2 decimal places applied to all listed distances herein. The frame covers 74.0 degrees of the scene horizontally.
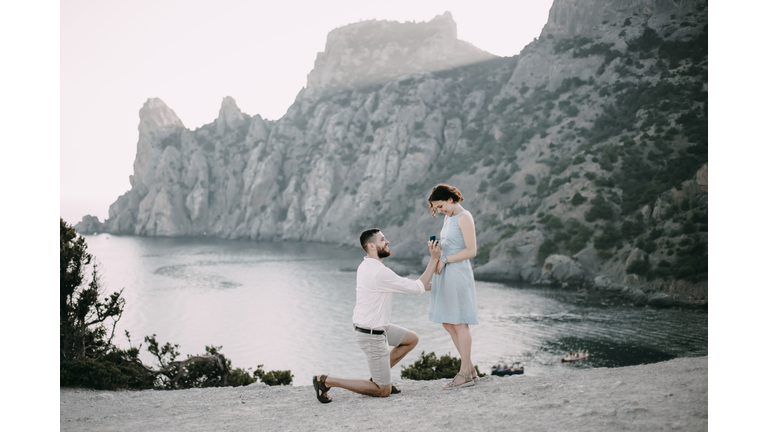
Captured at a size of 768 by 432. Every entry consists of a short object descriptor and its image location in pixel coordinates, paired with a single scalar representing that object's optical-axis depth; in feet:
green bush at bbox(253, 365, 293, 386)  33.81
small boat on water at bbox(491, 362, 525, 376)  77.15
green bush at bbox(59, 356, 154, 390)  26.05
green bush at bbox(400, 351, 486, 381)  34.06
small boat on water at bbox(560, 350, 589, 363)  86.28
